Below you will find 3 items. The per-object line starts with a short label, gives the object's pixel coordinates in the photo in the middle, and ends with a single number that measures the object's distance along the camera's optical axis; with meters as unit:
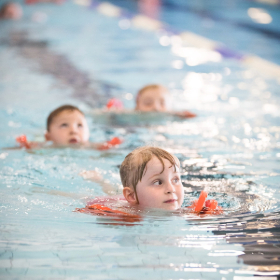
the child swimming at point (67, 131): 6.36
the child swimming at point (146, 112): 8.03
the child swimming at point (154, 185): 3.94
